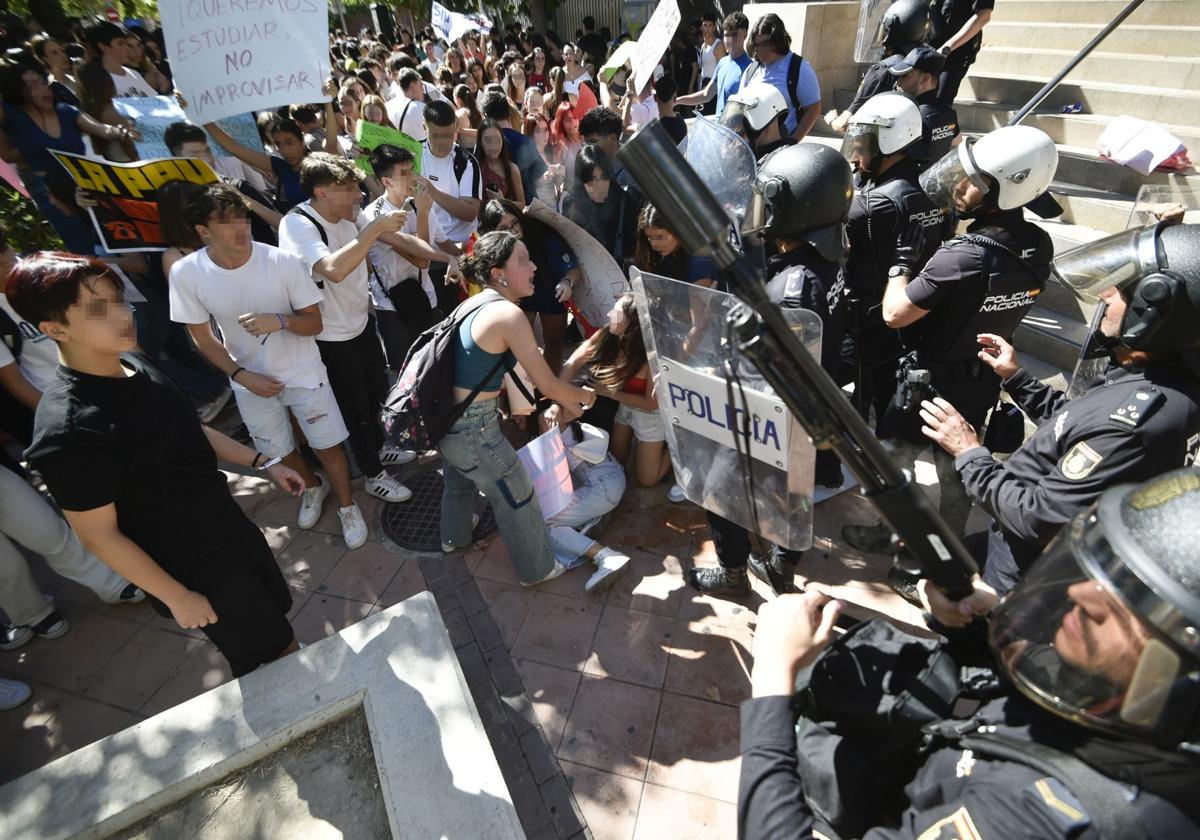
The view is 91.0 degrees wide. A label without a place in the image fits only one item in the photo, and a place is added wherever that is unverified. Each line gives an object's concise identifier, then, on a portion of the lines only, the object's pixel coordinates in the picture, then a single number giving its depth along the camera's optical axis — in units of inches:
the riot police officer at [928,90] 179.2
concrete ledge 76.9
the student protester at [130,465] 69.6
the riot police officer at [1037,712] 35.2
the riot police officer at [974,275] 100.0
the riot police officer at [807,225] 95.7
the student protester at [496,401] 104.3
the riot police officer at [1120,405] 65.6
